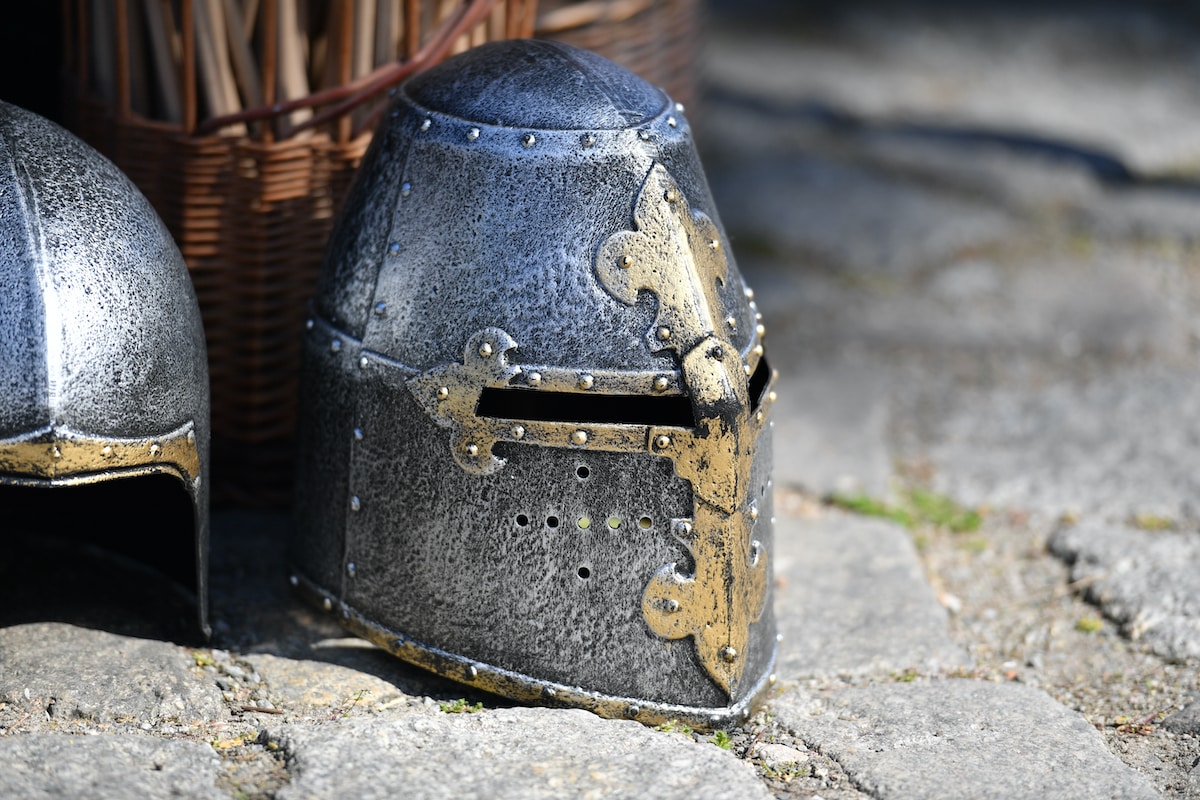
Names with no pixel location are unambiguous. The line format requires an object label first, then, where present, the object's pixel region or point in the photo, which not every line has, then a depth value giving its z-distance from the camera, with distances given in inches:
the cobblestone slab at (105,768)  65.1
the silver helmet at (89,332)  65.6
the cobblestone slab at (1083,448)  78.8
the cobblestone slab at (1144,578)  73.1
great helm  66.8
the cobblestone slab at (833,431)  79.3
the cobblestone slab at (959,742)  67.3
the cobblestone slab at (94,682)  67.6
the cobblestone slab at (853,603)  71.8
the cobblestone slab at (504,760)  66.0
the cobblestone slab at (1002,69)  119.6
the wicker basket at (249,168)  71.3
